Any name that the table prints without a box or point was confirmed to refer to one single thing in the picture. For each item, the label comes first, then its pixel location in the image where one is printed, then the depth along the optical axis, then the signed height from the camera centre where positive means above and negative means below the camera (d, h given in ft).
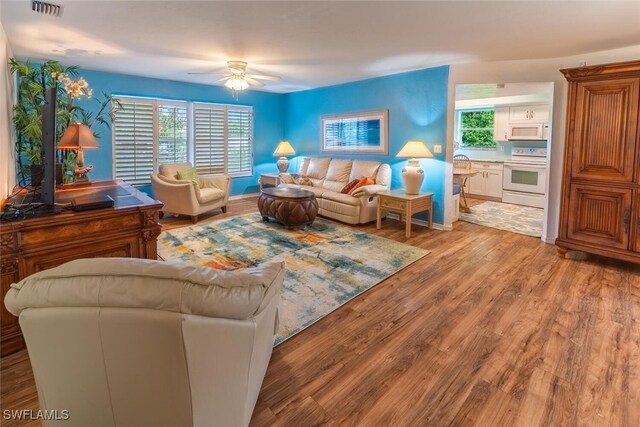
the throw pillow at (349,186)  18.46 -0.39
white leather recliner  3.53 -1.73
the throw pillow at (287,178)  21.71 -0.07
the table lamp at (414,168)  16.46 +0.59
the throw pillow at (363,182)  18.10 -0.15
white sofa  17.34 -0.44
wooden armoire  11.03 +0.75
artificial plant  10.46 +2.12
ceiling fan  14.84 +4.37
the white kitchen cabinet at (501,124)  24.73 +4.17
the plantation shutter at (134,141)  19.30 +1.90
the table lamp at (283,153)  24.18 +1.73
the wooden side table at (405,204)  15.72 -1.11
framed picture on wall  19.58 +2.84
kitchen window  26.81 +4.31
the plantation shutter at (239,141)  23.95 +2.48
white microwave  22.89 +3.48
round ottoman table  16.01 -1.36
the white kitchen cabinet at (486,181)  24.80 +0.06
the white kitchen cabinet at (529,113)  23.04 +4.76
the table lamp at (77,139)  9.74 +0.95
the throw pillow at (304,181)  21.36 -0.20
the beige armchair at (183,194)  17.40 -0.98
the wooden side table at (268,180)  23.30 -0.20
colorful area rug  9.41 -2.91
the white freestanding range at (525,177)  22.63 +0.38
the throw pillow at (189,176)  18.83 -0.04
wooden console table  6.51 -1.37
